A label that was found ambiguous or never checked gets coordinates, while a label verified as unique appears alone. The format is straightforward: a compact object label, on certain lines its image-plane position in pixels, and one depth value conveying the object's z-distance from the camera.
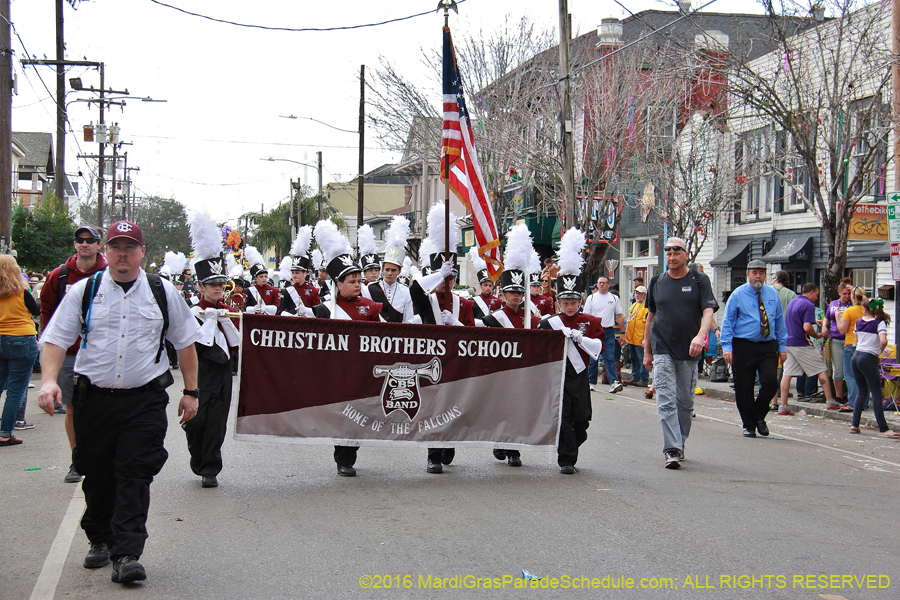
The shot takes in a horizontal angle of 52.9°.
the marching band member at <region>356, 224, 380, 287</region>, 13.73
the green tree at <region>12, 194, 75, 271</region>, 27.02
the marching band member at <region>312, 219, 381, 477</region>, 7.69
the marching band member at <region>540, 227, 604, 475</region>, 7.91
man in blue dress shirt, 10.09
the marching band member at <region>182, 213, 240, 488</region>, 7.22
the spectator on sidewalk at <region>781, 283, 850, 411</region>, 13.02
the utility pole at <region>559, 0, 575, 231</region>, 19.94
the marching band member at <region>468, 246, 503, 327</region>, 10.66
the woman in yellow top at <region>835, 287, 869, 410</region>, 12.26
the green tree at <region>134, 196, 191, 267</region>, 92.50
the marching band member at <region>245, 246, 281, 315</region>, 13.28
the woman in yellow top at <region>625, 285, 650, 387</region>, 15.84
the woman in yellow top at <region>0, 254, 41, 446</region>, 9.16
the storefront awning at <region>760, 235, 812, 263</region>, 20.97
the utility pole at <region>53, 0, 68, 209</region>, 27.20
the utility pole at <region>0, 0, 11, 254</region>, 16.77
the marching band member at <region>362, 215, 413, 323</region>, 9.28
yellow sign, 13.43
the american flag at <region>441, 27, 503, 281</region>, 8.88
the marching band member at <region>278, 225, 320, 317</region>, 13.95
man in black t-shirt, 8.32
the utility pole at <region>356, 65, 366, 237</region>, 33.56
